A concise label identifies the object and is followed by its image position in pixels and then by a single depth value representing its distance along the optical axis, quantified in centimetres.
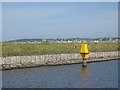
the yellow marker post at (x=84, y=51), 4594
